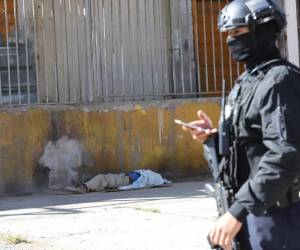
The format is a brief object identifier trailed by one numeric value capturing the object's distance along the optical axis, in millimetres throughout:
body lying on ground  16635
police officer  4195
